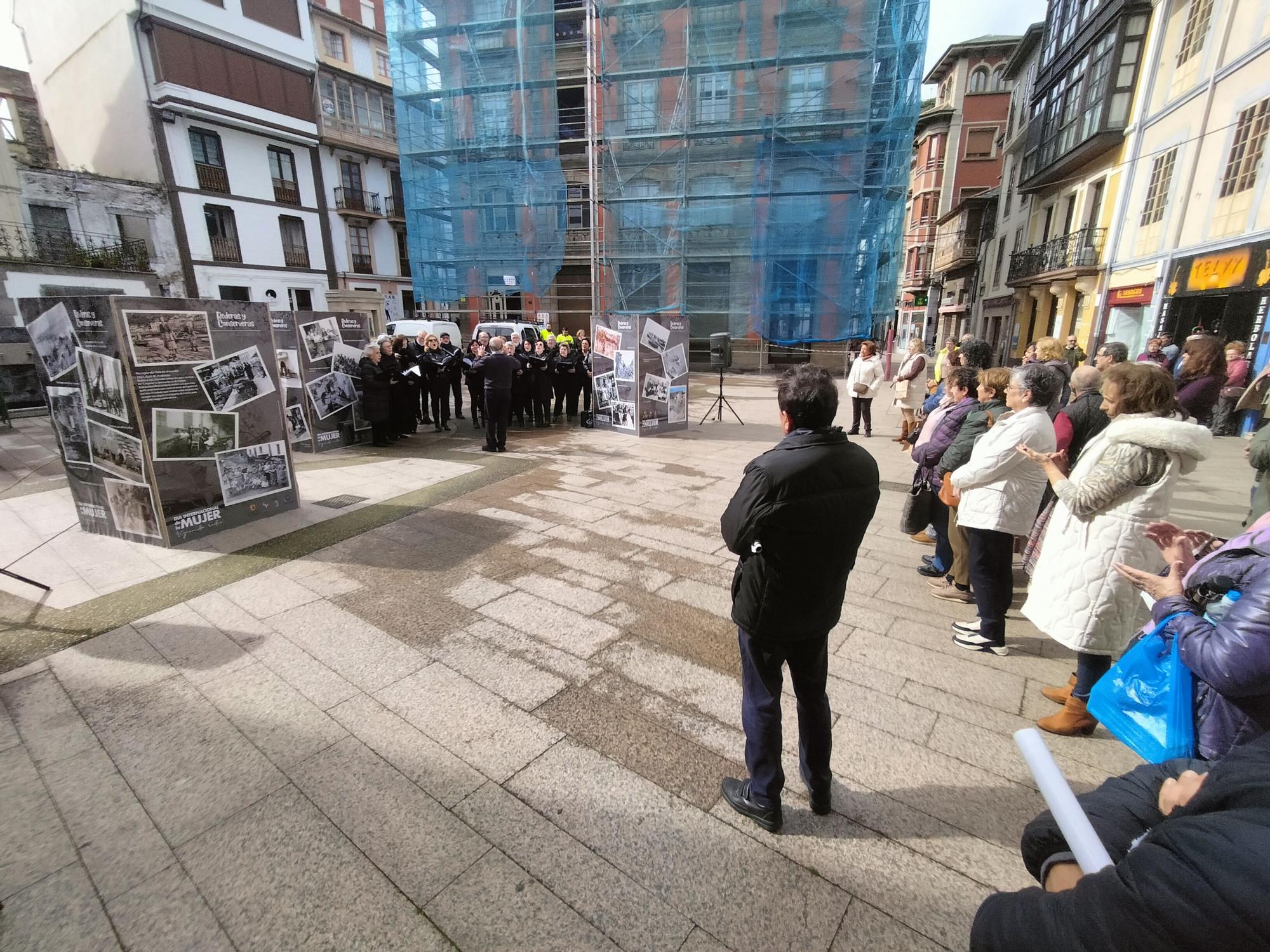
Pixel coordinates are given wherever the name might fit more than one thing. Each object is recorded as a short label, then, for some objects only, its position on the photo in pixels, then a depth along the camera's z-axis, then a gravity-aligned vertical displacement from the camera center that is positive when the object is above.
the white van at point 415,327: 18.91 -0.24
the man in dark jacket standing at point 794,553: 1.93 -0.79
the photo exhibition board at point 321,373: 8.28 -0.78
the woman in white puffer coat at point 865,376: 9.09 -0.87
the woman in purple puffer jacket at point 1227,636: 1.39 -0.80
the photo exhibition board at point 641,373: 9.42 -0.87
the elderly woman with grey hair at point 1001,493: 3.15 -0.97
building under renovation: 17.28 +5.16
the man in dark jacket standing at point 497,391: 8.52 -1.03
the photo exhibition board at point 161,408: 4.58 -0.73
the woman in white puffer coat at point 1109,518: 2.40 -0.87
